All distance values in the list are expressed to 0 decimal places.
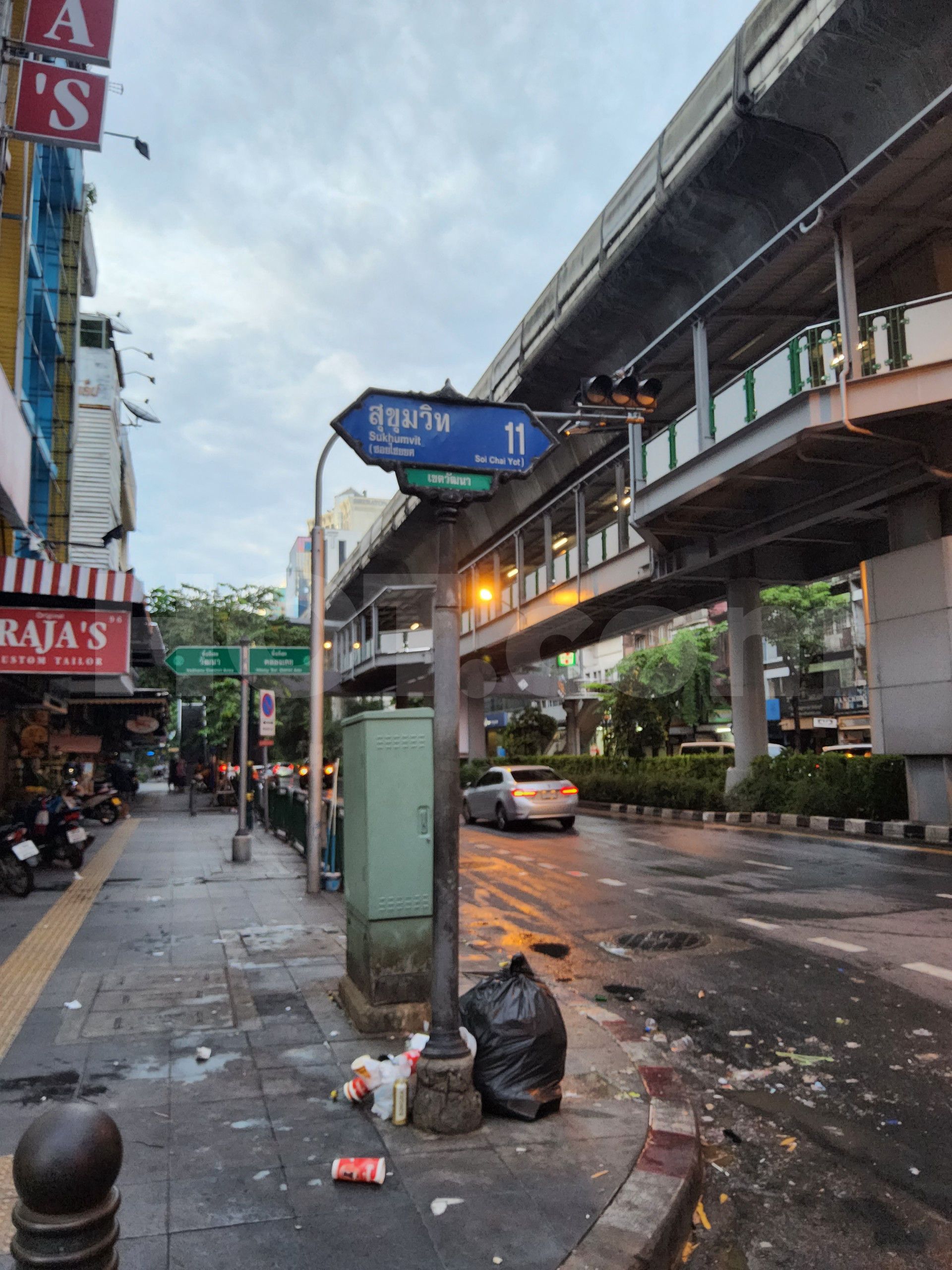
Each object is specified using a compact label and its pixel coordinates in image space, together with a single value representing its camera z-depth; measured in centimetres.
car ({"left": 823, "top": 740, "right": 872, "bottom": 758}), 3578
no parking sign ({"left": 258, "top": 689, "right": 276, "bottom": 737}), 1653
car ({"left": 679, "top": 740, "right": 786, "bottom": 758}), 3406
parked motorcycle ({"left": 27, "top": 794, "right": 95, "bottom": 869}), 1317
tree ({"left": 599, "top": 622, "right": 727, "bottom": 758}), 4650
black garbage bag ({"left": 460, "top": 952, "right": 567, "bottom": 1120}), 414
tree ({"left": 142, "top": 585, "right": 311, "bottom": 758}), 3603
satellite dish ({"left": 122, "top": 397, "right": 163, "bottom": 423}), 4303
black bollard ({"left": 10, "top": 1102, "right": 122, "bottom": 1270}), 197
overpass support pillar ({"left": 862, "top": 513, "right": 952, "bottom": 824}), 1542
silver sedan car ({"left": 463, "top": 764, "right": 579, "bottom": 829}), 1952
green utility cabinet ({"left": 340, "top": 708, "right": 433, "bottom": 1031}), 539
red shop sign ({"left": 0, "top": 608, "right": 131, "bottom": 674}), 986
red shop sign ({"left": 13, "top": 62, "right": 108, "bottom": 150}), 1015
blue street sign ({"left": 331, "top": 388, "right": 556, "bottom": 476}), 432
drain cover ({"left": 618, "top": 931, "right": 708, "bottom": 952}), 810
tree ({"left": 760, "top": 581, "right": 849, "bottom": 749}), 4012
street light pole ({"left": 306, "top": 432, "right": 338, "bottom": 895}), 1148
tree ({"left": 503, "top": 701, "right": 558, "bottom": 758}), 4316
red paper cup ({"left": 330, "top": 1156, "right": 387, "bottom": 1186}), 350
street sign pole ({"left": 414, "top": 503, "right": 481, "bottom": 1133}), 400
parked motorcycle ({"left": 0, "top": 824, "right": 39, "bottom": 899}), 1084
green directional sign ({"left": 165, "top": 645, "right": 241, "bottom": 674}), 1473
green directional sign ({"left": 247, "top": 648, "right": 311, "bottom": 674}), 1429
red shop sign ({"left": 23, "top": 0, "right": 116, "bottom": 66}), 1012
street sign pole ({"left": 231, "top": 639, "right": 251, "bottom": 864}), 1512
